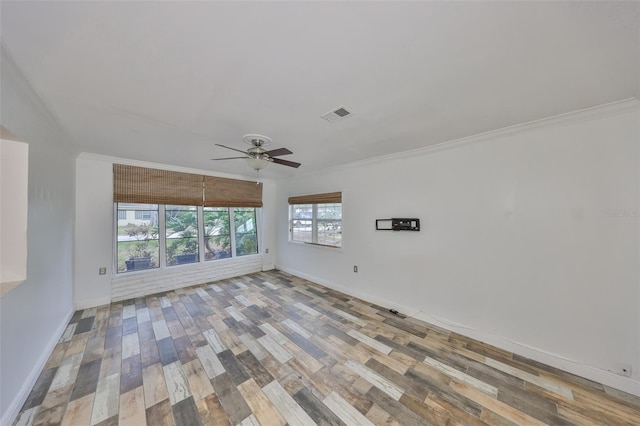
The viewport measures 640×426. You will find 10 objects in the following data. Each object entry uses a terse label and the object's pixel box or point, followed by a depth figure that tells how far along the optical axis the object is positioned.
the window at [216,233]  4.91
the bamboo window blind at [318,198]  4.32
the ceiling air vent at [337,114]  2.03
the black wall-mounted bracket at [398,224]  3.24
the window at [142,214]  4.16
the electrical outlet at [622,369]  1.91
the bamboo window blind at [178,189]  3.85
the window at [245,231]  5.40
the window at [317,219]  4.44
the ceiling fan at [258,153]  2.58
